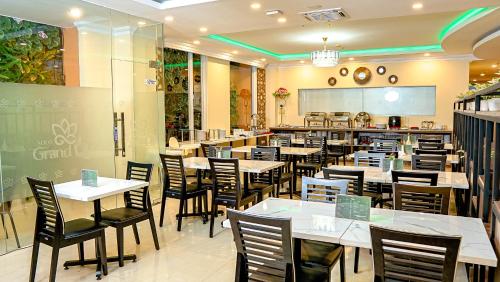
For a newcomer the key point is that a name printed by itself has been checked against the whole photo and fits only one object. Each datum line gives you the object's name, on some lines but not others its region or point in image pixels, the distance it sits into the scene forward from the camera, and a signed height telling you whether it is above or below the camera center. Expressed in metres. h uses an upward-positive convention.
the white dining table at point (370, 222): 2.05 -0.67
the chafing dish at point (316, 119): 11.27 -0.06
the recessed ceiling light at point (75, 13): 4.98 +1.31
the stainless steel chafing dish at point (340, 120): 11.09 -0.09
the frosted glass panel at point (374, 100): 10.69 +0.46
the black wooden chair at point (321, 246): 2.57 -0.91
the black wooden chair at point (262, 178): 4.98 -0.83
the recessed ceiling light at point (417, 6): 5.06 +1.41
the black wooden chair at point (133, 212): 3.69 -0.93
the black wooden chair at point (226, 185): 4.44 -0.77
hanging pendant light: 7.57 +1.11
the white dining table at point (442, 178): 3.80 -0.63
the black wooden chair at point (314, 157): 6.76 -0.74
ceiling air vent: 5.35 +1.40
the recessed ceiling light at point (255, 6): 5.06 +1.42
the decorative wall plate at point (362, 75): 10.95 +1.14
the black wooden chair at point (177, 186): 4.81 -0.85
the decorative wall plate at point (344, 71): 11.20 +1.27
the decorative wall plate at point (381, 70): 10.80 +1.25
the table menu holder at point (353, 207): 2.59 -0.59
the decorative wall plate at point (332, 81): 11.37 +1.01
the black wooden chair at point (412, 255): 1.82 -0.66
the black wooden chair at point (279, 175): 5.78 -0.88
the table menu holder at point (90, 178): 3.78 -0.57
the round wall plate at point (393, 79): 10.73 +1.00
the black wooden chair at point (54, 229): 3.19 -0.94
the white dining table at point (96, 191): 3.40 -0.65
